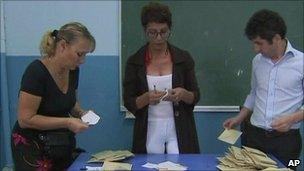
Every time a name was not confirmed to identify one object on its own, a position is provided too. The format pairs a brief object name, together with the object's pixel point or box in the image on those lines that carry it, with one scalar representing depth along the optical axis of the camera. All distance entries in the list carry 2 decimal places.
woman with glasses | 2.47
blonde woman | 2.03
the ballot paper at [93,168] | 2.03
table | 2.11
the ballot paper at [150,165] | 2.10
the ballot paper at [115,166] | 2.01
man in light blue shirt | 2.19
